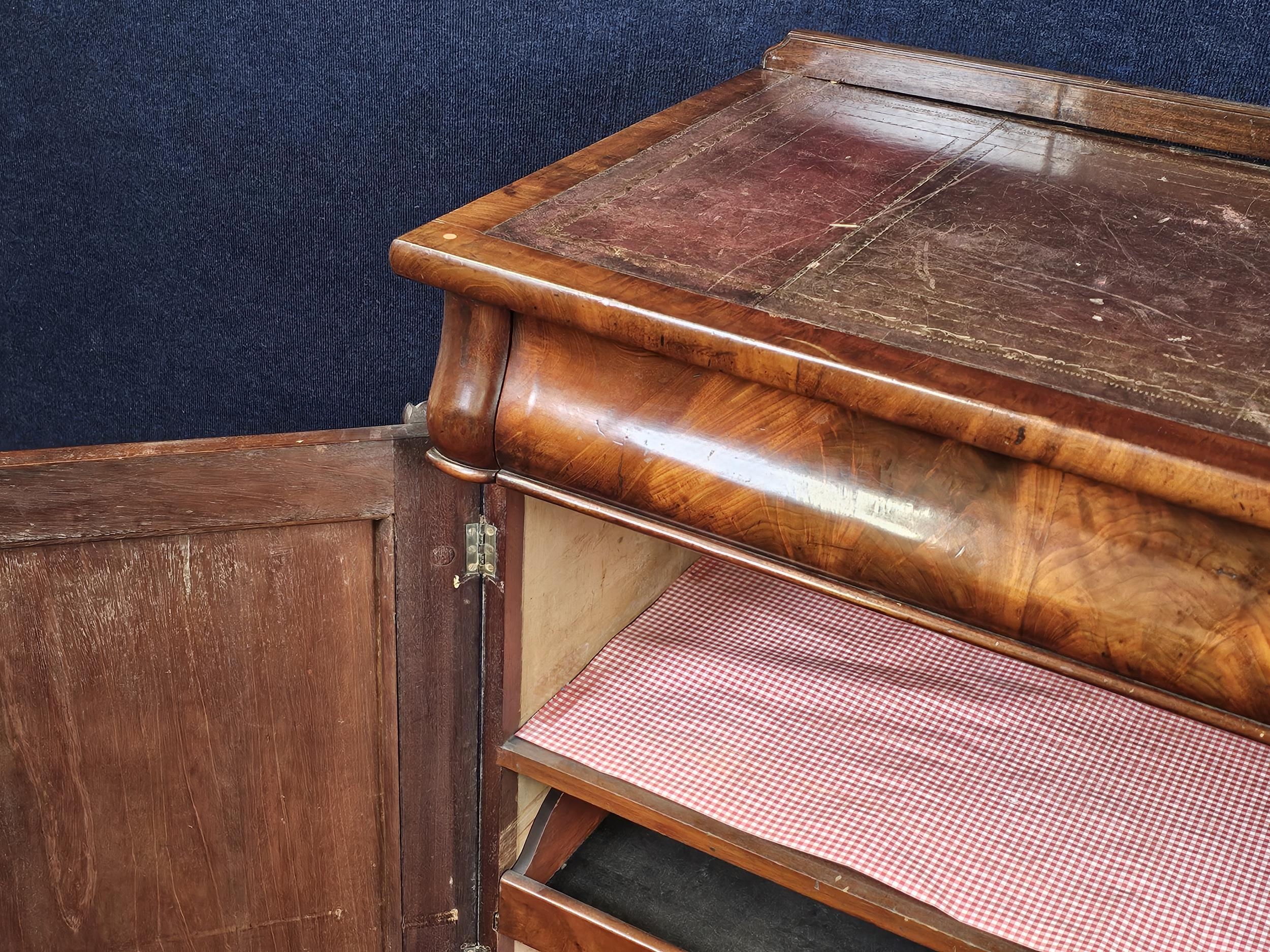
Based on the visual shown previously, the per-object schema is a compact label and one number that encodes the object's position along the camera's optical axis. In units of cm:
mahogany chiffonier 88
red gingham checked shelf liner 117
